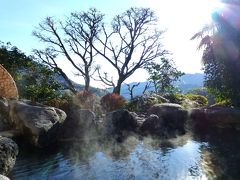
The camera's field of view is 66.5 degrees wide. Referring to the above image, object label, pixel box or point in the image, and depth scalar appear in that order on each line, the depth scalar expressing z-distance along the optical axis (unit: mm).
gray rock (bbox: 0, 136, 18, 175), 4830
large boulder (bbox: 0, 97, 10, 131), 7931
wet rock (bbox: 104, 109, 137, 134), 9389
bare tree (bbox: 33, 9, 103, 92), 18436
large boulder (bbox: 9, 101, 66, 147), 7372
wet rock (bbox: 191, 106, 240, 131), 10465
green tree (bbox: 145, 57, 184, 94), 18671
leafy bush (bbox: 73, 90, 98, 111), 11543
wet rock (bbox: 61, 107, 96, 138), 8776
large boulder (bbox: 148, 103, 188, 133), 10741
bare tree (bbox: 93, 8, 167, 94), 18452
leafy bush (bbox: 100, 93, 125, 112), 12717
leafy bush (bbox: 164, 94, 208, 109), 14969
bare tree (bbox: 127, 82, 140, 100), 17921
